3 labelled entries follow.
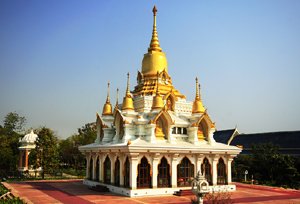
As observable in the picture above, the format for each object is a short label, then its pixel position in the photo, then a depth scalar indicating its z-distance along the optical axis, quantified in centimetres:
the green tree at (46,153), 3506
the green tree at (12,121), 7162
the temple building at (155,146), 2216
